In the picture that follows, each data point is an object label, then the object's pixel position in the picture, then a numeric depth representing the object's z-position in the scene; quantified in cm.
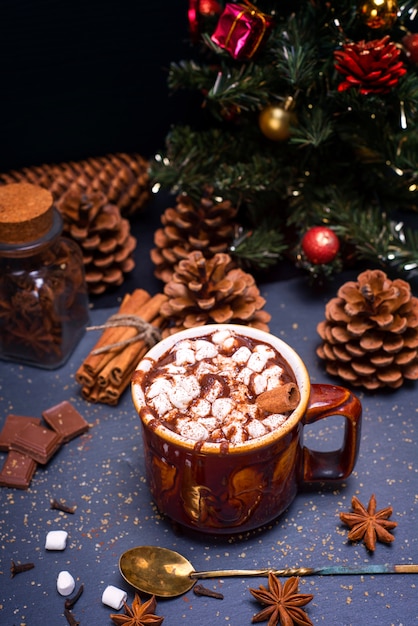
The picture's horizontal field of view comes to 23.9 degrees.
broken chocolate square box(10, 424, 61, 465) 54
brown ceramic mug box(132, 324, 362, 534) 46
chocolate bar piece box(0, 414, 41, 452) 55
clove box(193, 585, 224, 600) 47
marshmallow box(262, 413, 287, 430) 47
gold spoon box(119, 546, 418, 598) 48
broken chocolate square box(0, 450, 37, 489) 53
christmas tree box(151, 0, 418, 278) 56
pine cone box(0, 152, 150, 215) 67
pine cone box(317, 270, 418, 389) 56
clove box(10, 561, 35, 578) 49
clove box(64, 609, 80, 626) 47
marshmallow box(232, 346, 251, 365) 50
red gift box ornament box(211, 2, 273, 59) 56
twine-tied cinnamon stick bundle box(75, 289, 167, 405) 57
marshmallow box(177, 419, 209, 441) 46
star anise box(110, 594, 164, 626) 46
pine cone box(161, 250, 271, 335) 57
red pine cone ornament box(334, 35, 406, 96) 54
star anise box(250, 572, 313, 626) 46
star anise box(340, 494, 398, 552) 49
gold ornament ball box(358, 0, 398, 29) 54
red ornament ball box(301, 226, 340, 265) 60
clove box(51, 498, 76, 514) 52
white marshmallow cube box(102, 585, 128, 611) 47
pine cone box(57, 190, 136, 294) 63
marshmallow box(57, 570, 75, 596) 48
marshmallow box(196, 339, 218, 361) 51
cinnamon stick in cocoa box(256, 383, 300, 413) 47
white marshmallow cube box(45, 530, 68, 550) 50
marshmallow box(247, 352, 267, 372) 50
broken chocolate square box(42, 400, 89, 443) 55
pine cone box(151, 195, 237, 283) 63
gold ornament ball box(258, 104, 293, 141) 60
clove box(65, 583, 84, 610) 47
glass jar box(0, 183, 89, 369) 56
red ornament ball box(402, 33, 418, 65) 57
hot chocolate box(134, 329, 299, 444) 47
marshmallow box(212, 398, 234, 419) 47
